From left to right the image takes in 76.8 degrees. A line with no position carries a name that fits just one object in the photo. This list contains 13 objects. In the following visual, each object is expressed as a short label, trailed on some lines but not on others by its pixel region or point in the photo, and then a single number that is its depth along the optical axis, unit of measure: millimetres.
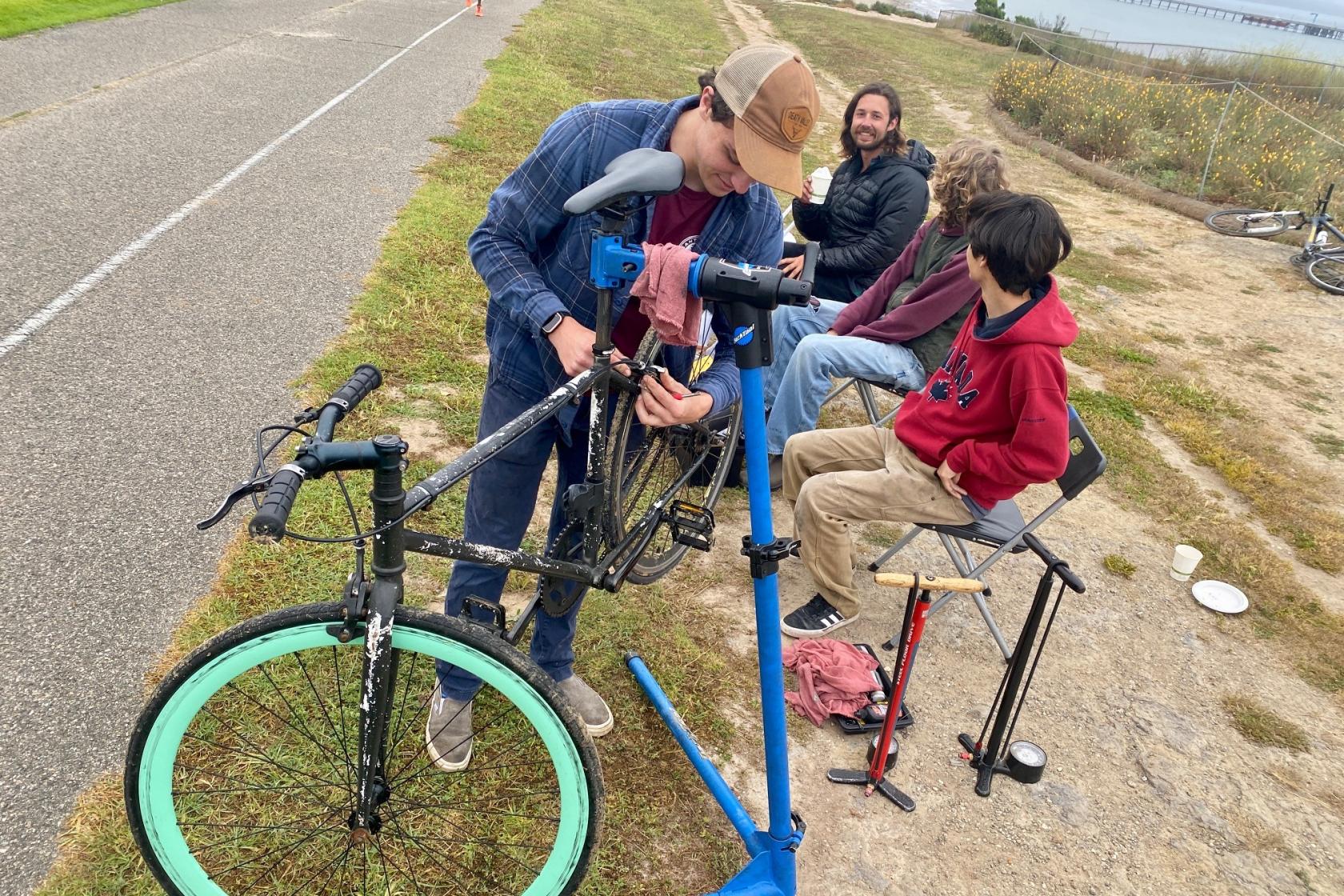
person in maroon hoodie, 4094
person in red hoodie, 3129
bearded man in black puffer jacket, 4980
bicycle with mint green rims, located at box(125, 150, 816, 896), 1654
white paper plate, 4195
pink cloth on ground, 3227
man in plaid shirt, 1908
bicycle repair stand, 1780
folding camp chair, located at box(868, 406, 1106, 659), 3355
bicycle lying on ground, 9539
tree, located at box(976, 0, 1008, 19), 38769
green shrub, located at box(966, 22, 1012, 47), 29175
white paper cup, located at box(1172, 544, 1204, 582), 4352
